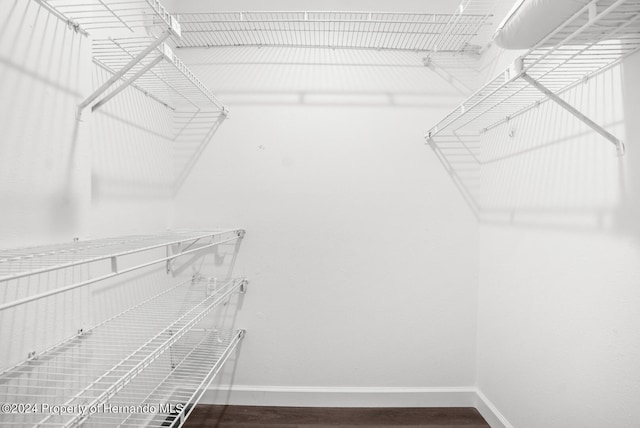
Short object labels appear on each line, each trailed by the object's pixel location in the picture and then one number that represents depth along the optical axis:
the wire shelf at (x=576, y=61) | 0.74
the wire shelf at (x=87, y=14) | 0.85
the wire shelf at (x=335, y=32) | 1.62
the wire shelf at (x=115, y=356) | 0.79
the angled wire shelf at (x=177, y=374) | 1.28
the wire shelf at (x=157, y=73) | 1.10
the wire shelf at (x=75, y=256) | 0.59
